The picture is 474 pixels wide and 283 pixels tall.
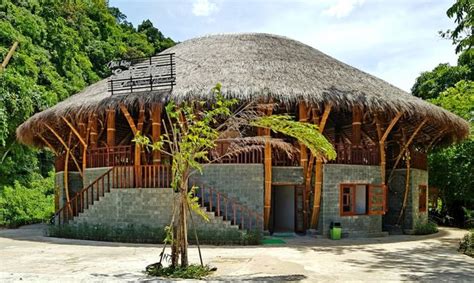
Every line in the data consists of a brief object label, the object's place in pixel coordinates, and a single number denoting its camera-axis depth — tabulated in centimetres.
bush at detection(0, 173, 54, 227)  2003
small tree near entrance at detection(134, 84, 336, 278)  841
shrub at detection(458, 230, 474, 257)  1126
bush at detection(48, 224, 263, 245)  1256
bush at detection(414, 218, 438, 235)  1595
